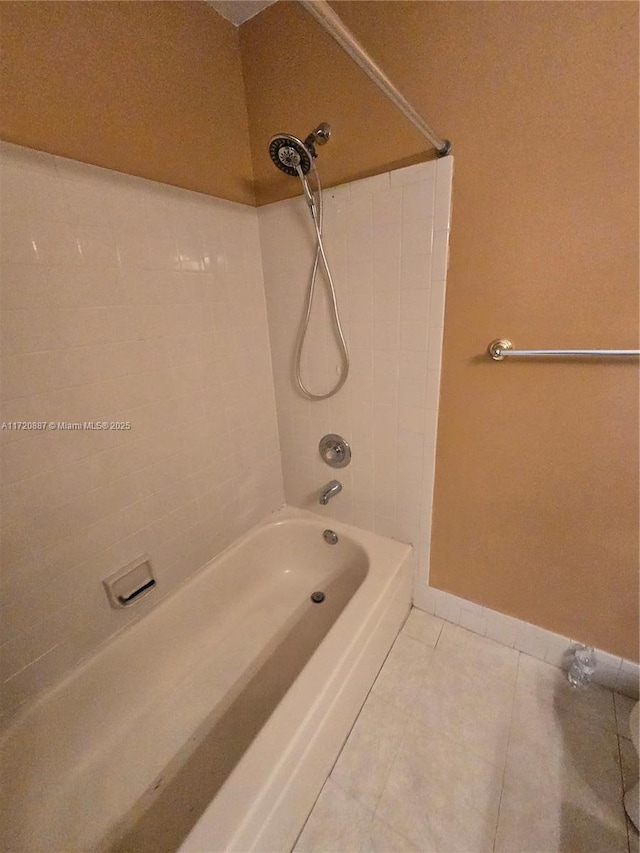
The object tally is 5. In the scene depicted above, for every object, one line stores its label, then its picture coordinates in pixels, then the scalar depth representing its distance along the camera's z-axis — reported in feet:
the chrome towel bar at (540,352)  2.80
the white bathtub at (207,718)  2.55
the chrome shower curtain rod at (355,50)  1.57
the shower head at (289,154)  3.13
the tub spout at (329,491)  4.70
